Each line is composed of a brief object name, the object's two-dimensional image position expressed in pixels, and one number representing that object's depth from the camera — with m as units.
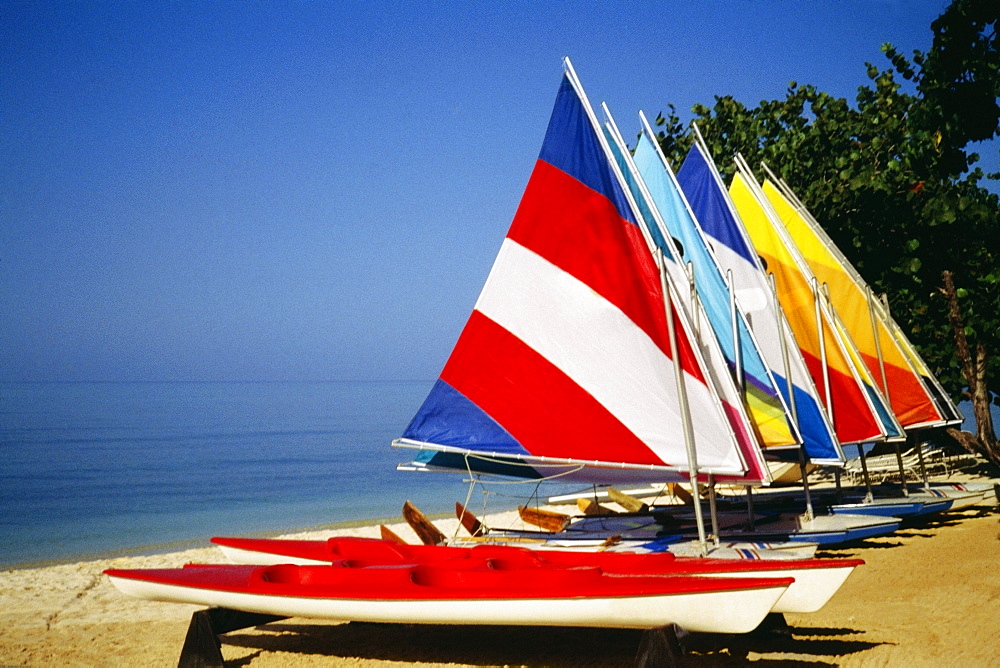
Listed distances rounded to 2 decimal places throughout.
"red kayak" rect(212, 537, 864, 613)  7.00
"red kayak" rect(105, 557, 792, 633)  6.44
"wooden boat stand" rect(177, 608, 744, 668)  7.59
